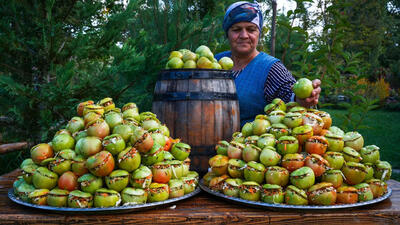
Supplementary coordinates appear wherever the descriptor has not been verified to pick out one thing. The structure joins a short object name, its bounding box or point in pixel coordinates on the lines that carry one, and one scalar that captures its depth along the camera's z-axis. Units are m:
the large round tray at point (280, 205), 1.21
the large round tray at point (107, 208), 1.17
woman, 2.54
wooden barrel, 1.91
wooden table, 1.17
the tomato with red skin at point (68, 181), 1.27
